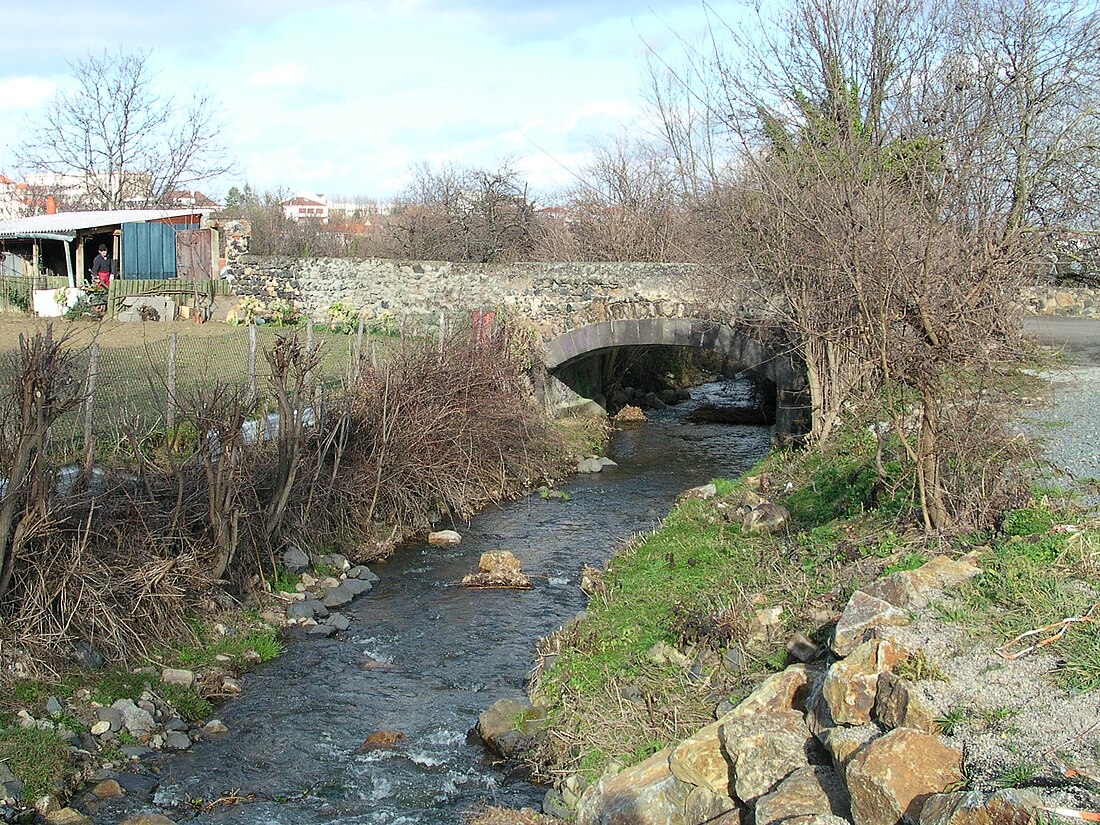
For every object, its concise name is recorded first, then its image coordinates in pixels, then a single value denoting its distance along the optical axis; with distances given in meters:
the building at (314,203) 67.57
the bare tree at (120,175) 32.59
